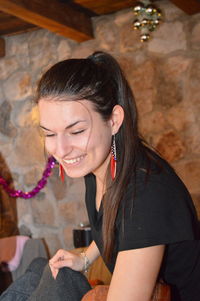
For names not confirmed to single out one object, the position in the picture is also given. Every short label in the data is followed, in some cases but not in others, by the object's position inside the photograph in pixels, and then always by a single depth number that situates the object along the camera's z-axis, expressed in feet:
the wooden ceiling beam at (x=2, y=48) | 10.51
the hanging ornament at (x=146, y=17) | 8.16
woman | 2.97
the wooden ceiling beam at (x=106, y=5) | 8.34
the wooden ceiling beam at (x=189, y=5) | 7.63
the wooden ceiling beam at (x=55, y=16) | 7.23
